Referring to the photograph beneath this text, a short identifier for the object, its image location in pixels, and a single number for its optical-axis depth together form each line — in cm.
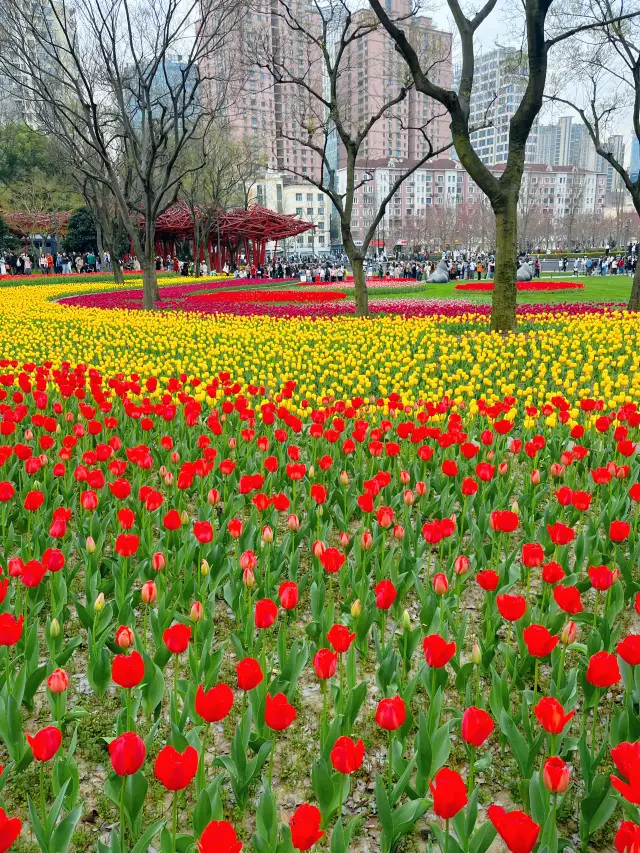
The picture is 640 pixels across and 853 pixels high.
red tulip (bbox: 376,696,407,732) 181
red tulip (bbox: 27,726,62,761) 169
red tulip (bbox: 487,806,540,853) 135
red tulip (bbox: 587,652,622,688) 193
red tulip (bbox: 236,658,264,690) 192
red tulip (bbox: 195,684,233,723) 175
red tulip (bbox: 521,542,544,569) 279
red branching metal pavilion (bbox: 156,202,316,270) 4297
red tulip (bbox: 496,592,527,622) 229
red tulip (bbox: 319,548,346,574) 266
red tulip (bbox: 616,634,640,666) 200
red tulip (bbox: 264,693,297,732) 177
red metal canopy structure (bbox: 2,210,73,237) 4841
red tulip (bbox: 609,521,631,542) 294
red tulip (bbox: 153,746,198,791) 154
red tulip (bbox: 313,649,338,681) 197
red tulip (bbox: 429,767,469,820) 145
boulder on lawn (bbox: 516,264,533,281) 3359
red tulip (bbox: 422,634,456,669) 204
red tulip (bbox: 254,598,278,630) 229
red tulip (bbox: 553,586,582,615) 234
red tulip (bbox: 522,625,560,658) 203
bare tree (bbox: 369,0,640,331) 1101
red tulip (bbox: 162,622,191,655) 211
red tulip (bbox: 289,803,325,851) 139
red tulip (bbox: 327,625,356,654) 207
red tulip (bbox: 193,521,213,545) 304
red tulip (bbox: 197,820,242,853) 132
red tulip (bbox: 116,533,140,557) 293
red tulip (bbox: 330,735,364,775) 167
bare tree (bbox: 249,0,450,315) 1489
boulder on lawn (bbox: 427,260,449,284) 3503
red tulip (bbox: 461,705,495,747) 172
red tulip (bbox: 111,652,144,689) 194
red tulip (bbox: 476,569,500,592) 258
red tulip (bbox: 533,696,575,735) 176
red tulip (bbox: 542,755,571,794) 162
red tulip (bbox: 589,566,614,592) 254
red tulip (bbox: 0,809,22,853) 138
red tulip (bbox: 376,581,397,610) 243
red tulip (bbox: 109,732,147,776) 162
